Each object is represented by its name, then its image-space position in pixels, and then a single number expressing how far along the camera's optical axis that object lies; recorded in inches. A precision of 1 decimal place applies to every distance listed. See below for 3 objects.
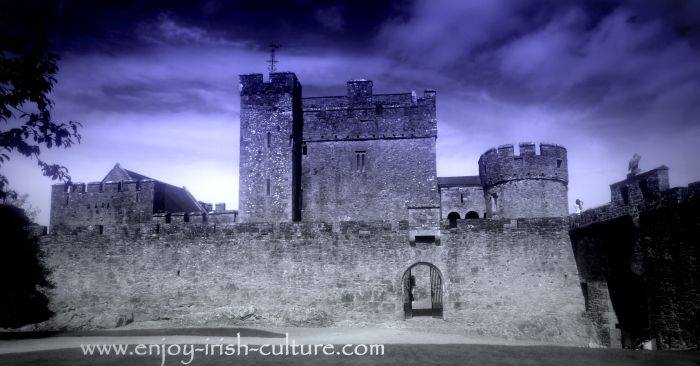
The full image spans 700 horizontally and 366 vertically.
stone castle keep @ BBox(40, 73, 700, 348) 542.9
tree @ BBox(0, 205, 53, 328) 767.1
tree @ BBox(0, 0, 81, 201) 375.2
